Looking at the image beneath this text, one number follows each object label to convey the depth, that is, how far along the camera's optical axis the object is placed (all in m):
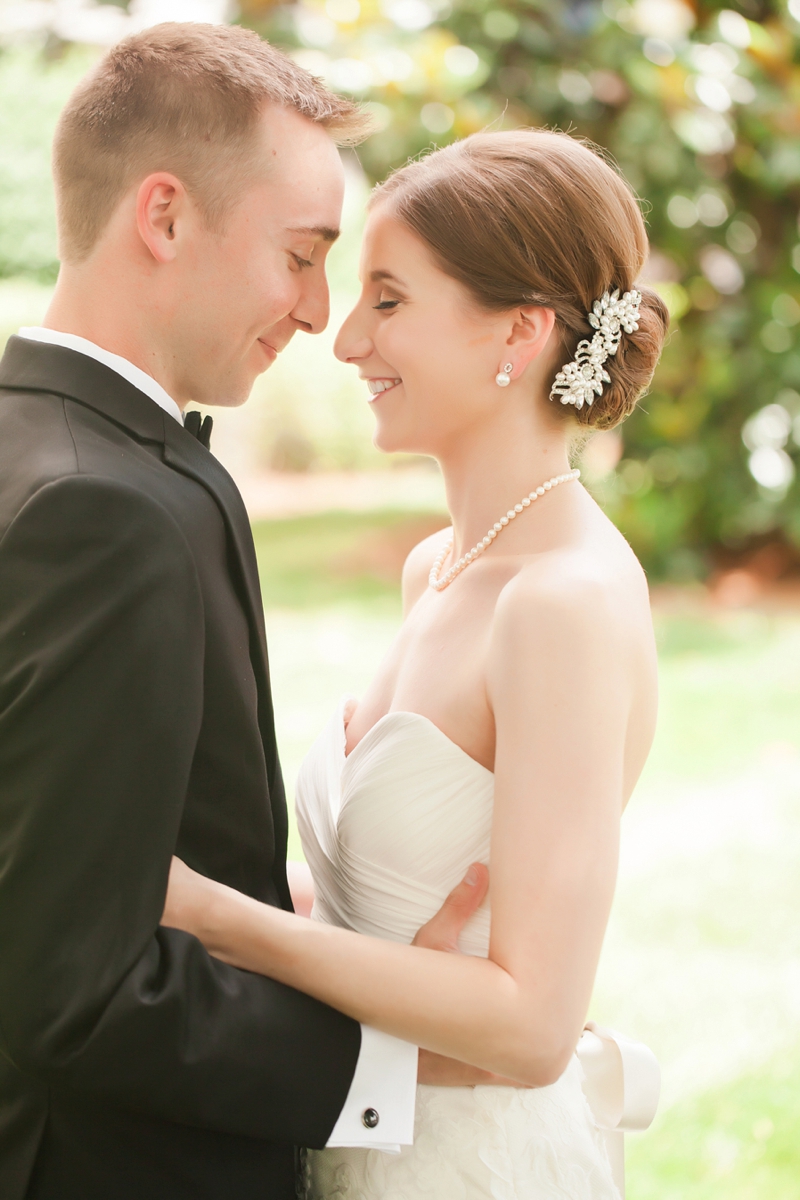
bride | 2.20
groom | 2.09
